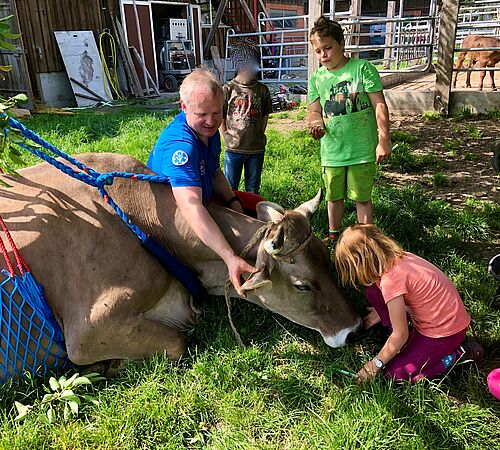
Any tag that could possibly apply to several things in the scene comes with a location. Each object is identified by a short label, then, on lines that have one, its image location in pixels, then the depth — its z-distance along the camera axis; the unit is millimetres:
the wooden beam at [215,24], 14516
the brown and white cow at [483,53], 10547
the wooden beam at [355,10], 12766
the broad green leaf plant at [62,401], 2719
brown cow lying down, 3023
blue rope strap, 3066
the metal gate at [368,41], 11291
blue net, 2957
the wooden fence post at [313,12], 8859
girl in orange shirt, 2783
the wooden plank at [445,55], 8727
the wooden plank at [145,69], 15795
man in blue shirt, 2923
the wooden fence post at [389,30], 15399
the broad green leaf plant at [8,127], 2305
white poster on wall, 14078
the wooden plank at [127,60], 15391
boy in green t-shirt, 4023
